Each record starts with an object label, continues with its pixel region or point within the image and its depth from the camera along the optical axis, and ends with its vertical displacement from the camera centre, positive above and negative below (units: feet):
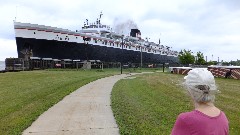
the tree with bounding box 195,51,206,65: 134.64 +3.61
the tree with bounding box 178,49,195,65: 124.10 +4.14
